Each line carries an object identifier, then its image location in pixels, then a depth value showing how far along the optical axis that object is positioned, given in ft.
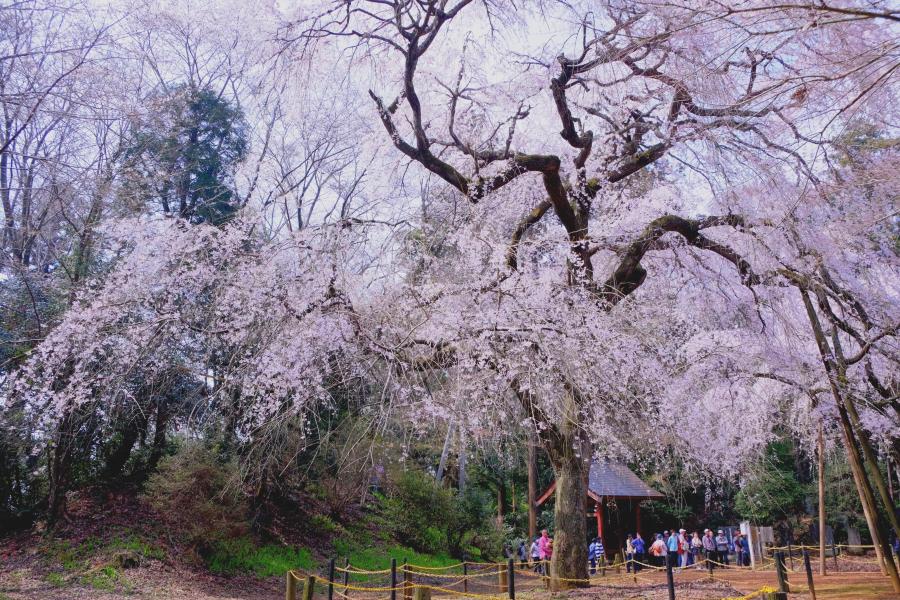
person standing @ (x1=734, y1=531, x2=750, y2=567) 52.39
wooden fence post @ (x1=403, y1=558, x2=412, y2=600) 21.84
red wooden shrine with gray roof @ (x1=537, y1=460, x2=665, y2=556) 55.21
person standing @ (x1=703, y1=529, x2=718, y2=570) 49.62
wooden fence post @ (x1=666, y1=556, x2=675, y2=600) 20.08
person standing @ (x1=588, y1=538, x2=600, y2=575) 51.31
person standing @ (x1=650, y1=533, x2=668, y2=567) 48.93
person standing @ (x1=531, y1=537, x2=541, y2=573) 47.45
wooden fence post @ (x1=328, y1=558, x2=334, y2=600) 23.71
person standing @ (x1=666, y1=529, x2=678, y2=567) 48.56
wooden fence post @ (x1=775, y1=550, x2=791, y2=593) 22.09
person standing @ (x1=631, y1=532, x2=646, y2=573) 49.80
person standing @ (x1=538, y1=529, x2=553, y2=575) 46.03
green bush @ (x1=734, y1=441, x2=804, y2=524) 57.88
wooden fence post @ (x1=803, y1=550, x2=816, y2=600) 25.49
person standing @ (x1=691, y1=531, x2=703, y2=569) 51.65
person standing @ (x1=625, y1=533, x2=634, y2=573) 49.72
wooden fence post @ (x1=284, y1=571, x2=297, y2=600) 23.95
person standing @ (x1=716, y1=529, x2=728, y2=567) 50.94
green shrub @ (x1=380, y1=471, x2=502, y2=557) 53.72
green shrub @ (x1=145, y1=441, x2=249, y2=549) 36.11
